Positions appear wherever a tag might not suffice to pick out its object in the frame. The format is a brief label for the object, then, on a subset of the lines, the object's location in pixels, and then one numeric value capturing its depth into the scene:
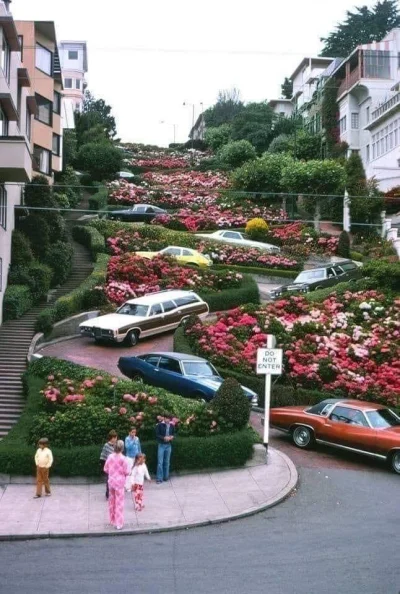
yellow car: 37.06
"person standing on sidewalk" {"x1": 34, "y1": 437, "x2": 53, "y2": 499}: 13.82
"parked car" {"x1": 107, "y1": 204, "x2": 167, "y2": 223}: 48.96
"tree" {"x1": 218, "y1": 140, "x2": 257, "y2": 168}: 69.25
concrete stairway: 19.28
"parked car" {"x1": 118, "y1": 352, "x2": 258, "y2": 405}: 19.28
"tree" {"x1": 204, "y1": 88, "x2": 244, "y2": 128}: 106.00
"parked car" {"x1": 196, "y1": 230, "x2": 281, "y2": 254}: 42.75
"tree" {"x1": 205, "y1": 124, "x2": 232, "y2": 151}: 88.83
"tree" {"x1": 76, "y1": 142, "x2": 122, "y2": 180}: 66.06
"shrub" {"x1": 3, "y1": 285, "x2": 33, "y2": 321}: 27.41
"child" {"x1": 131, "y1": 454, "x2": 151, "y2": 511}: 13.17
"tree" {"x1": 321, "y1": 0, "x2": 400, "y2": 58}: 91.62
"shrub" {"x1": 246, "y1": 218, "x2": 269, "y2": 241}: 46.41
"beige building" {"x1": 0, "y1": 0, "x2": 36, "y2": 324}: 24.56
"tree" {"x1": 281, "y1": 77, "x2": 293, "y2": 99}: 109.38
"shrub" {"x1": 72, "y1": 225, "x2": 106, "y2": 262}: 38.22
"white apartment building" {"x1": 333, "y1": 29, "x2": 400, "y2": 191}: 49.94
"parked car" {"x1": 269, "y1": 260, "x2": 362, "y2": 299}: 33.78
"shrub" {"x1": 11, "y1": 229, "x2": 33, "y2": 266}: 31.25
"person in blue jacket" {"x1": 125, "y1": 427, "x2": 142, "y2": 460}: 14.27
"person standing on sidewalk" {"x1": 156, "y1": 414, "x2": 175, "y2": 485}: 14.84
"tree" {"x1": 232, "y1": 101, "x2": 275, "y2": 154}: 77.00
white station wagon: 26.03
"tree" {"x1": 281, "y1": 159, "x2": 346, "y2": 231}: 49.53
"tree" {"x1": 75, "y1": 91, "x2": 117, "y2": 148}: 77.88
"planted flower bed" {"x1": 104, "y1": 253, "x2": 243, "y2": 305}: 32.65
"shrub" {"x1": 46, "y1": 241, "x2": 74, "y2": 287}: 33.19
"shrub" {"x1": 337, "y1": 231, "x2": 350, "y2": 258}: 42.75
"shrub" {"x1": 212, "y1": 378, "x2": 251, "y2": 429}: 16.23
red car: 16.34
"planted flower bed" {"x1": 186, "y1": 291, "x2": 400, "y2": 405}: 21.50
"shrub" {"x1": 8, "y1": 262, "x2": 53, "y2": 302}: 29.83
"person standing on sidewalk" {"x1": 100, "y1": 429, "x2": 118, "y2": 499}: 14.13
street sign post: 17.09
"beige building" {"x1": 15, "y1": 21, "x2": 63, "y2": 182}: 41.28
